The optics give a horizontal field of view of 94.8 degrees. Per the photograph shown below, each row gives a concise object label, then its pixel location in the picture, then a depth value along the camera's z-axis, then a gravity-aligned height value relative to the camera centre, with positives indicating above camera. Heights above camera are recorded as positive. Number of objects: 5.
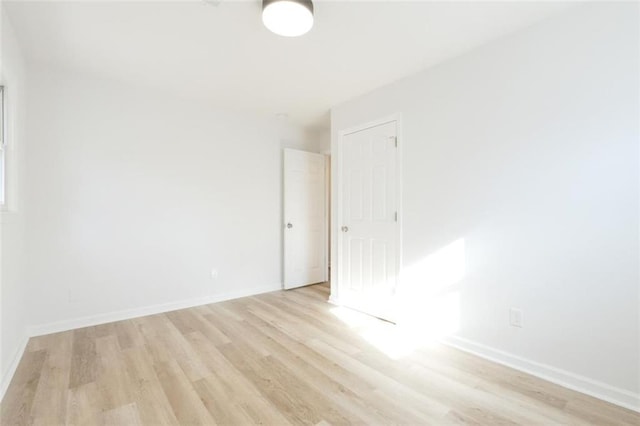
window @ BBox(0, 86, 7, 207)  2.12 +0.42
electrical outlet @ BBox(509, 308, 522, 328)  2.16 -0.81
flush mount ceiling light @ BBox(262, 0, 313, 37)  1.78 +1.21
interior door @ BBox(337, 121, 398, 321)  3.06 -0.14
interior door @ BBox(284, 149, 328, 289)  4.31 -0.16
